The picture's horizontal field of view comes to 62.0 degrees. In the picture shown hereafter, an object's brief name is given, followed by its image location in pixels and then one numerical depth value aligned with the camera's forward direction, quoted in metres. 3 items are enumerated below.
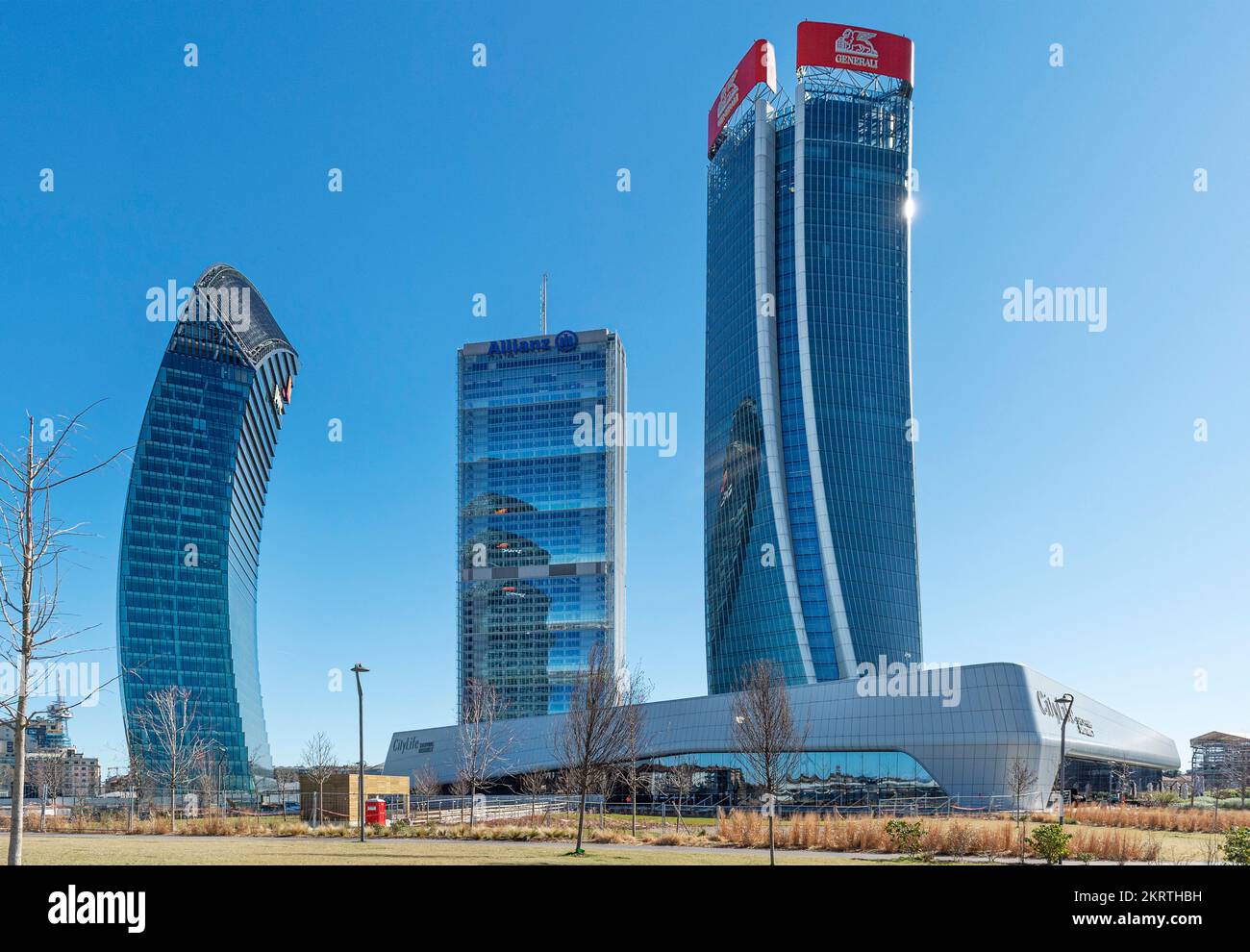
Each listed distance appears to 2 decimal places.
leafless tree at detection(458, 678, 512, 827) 84.48
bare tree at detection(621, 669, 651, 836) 59.56
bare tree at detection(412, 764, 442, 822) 96.92
